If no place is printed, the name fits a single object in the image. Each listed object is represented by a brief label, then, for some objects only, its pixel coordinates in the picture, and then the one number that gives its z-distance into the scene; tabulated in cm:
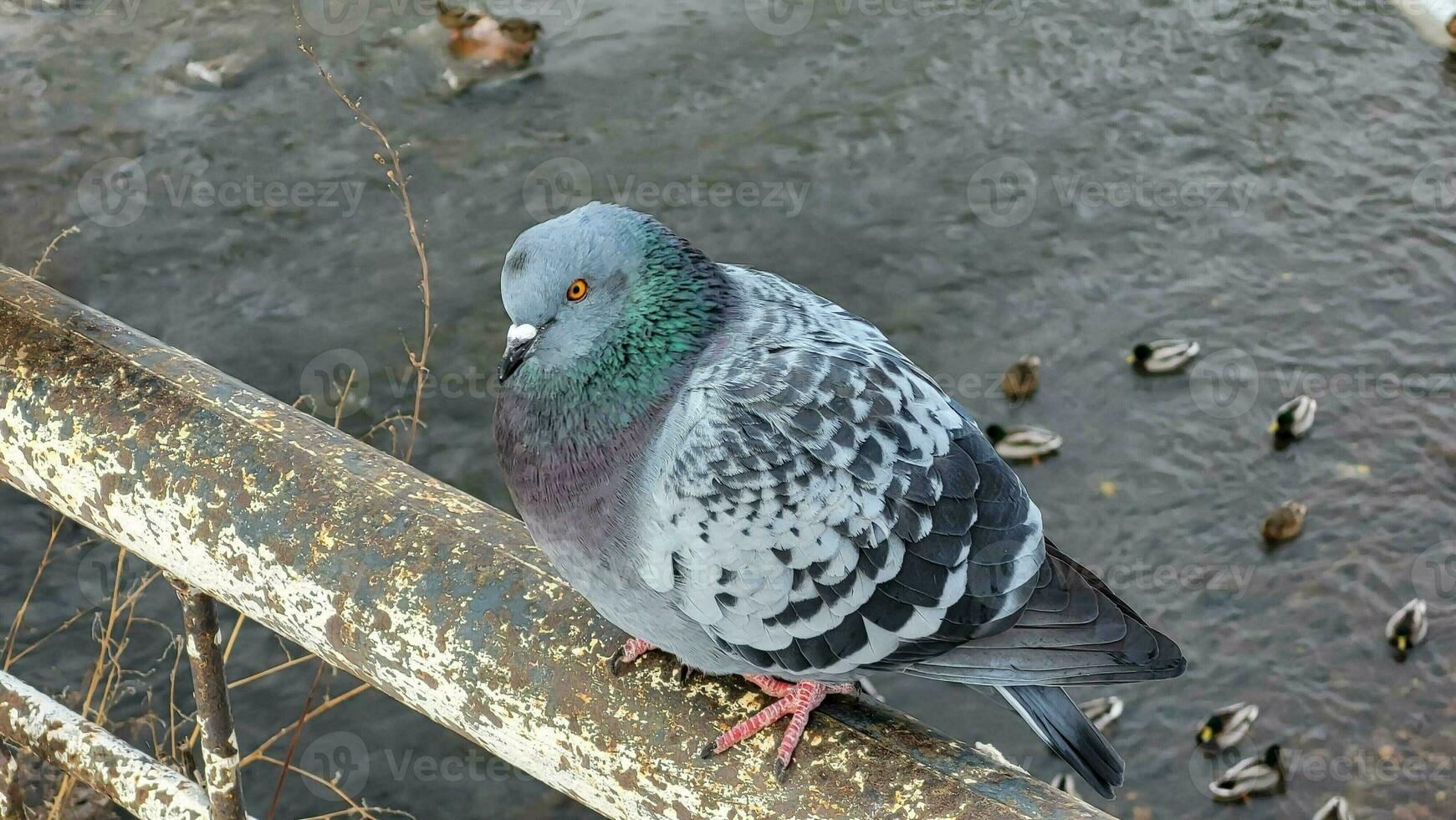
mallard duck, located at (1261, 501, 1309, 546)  792
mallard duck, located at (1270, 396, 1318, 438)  836
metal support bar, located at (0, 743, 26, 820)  273
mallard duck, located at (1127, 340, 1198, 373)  873
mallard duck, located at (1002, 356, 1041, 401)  871
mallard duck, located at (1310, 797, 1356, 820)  671
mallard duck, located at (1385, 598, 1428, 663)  741
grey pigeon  244
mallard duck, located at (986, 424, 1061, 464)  832
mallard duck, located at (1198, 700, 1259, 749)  705
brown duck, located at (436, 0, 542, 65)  1033
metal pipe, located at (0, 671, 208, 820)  238
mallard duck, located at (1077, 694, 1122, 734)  723
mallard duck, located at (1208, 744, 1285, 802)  691
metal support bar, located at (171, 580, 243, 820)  240
